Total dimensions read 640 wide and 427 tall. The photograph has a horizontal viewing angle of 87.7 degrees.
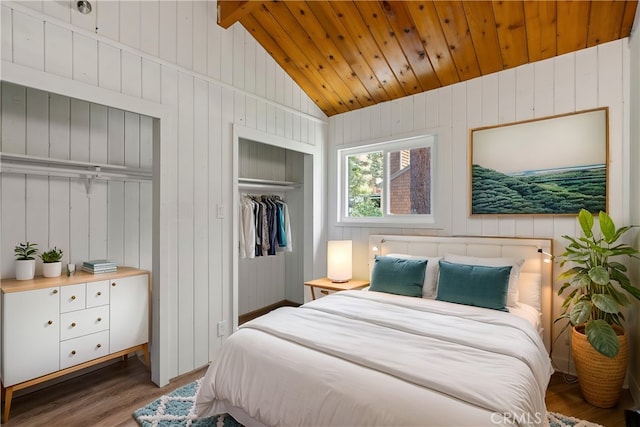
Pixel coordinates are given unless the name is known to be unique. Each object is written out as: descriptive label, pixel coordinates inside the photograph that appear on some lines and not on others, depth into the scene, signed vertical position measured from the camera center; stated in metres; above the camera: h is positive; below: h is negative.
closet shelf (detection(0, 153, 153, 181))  2.37 +0.37
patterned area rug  2.07 -1.31
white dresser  2.15 -0.79
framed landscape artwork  2.62 +0.41
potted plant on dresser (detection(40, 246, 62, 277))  2.51 -0.37
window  3.59 +0.38
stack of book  2.68 -0.42
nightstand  3.53 -0.78
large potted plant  2.16 -0.71
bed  1.32 -0.70
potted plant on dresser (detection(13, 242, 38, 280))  2.41 -0.34
